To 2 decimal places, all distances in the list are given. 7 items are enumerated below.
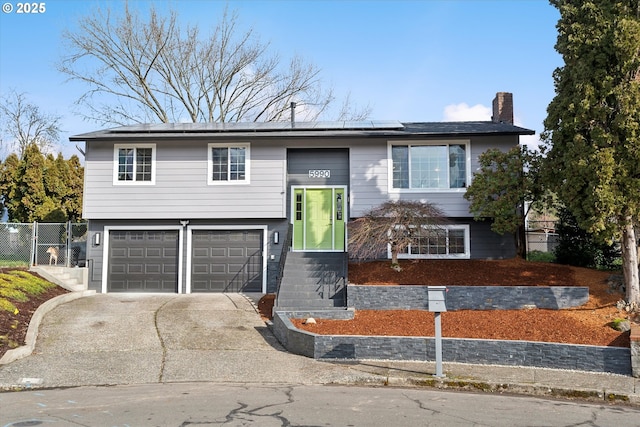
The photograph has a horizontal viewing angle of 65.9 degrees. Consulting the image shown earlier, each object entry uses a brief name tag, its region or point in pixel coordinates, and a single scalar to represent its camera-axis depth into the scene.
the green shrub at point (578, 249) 14.52
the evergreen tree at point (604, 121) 9.98
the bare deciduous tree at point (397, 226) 13.21
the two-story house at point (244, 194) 15.75
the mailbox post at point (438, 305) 8.31
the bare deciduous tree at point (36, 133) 39.87
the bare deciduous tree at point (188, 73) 28.97
